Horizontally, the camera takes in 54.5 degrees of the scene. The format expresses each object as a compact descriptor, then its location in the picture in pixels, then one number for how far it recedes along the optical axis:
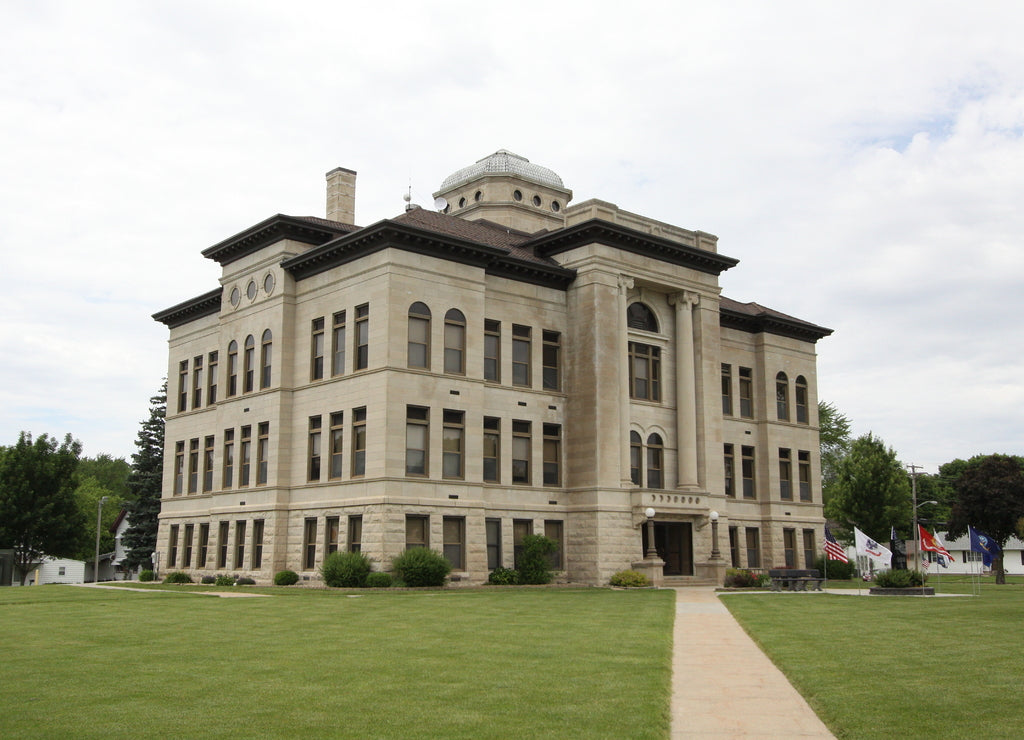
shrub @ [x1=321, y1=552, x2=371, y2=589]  37.22
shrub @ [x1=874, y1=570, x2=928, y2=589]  37.22
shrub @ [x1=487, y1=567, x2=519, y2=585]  41.03
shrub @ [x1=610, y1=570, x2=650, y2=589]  42.16
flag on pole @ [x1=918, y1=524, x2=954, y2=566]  40.53
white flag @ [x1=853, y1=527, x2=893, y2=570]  36.56
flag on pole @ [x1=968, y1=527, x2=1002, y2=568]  47.31
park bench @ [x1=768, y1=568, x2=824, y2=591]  41.84
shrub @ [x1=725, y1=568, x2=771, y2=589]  43.81
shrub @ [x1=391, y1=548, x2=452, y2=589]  37.28
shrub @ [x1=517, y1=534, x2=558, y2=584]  42.41
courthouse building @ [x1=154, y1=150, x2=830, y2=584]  40.84
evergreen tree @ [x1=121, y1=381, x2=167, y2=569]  62.62
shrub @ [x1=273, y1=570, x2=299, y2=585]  41.12
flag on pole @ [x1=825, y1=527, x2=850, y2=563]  40.62
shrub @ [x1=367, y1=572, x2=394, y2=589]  36.91
